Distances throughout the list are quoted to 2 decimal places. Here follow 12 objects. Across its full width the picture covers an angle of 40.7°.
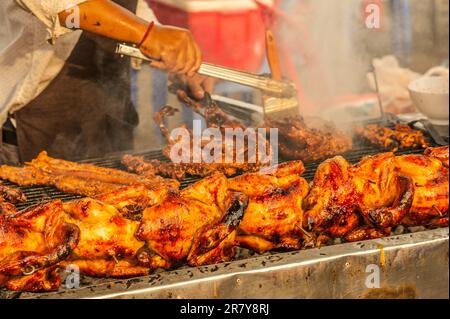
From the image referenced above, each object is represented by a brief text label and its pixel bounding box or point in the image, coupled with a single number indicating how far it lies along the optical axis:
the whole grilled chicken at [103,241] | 2.87
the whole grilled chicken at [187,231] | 2.93
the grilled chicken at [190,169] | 3.95
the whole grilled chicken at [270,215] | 3.17
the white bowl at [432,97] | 5.36
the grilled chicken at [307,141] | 4.20
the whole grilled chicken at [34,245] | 2.67
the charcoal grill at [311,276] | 2.77
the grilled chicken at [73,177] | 3.68
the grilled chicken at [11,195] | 3.44
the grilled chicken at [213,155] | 3.96
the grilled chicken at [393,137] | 4.35
